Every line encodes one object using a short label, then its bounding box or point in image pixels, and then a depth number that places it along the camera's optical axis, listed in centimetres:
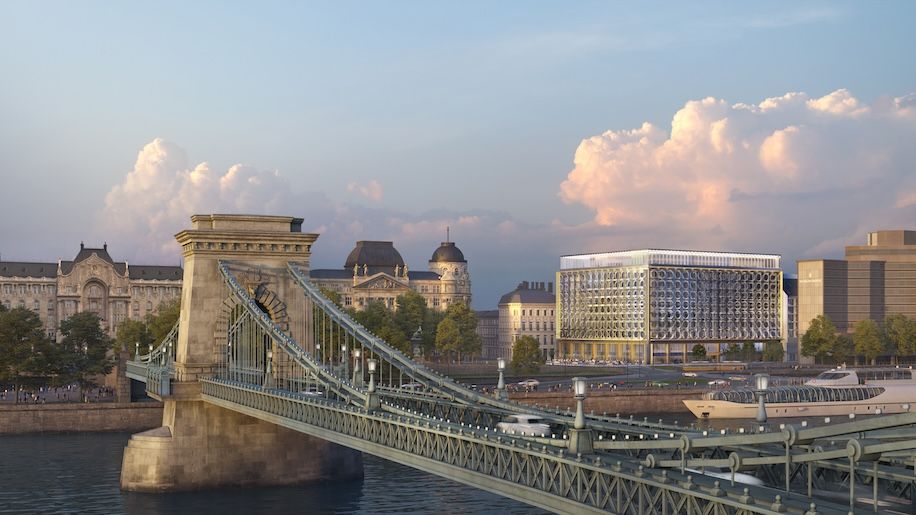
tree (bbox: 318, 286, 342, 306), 13402
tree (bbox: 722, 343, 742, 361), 19838
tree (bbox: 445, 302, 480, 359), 16625
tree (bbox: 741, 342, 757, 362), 19575
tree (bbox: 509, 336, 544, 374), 15188
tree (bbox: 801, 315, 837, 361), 18225
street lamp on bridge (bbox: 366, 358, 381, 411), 4344
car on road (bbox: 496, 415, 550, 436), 4153
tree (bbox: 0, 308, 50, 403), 10331
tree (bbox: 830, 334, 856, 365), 18225
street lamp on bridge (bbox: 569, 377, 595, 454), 3181
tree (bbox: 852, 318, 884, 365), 17975
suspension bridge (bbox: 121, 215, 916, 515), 2706
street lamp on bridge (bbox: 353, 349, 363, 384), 5100
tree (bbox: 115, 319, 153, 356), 13838
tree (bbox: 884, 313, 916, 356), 18212
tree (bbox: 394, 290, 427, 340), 15750
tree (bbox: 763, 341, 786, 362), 19150
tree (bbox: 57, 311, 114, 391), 11012
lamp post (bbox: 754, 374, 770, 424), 2830
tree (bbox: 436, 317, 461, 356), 16150
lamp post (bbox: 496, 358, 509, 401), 4869
